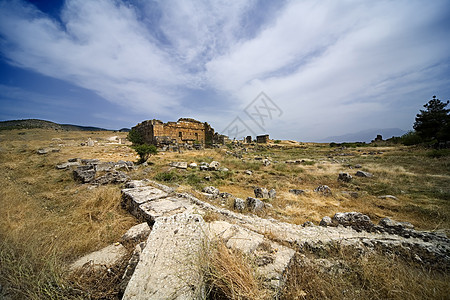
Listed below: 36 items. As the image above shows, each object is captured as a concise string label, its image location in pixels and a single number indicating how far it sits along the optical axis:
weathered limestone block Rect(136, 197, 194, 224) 2.91
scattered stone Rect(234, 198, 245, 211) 4.54
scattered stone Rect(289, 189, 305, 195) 6.40
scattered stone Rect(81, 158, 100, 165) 8.84
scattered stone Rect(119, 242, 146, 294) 1.63
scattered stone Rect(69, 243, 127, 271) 1.94
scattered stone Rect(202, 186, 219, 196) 5.85
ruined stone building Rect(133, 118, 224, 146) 19.70
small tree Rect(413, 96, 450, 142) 20.04
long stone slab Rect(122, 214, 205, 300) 1.43
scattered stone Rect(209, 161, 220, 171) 10.50
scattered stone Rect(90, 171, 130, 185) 5.64
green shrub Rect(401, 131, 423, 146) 22.88
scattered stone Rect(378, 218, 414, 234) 3.06
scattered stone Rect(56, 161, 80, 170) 7.50
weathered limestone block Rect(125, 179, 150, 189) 4.85
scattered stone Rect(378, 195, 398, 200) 5.53
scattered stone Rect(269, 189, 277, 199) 6.00
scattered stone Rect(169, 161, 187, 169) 10.19
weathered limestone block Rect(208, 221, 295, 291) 1.67
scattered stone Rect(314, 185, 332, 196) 6.27
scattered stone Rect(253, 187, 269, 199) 6.08
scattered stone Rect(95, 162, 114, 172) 7.00
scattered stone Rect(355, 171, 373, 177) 8.83
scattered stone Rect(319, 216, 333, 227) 3.67
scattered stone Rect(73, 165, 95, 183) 5.96
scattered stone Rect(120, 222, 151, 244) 2.40
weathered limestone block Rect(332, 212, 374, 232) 3.41
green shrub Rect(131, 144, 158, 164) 11.02
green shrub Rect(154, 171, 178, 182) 7.69
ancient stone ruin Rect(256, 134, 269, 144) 36.81
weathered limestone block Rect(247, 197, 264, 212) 4.50
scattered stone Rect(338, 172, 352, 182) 8.04
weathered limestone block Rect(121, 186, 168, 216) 3.42
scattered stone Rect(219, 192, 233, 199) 5.63
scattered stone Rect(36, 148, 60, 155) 10.79
